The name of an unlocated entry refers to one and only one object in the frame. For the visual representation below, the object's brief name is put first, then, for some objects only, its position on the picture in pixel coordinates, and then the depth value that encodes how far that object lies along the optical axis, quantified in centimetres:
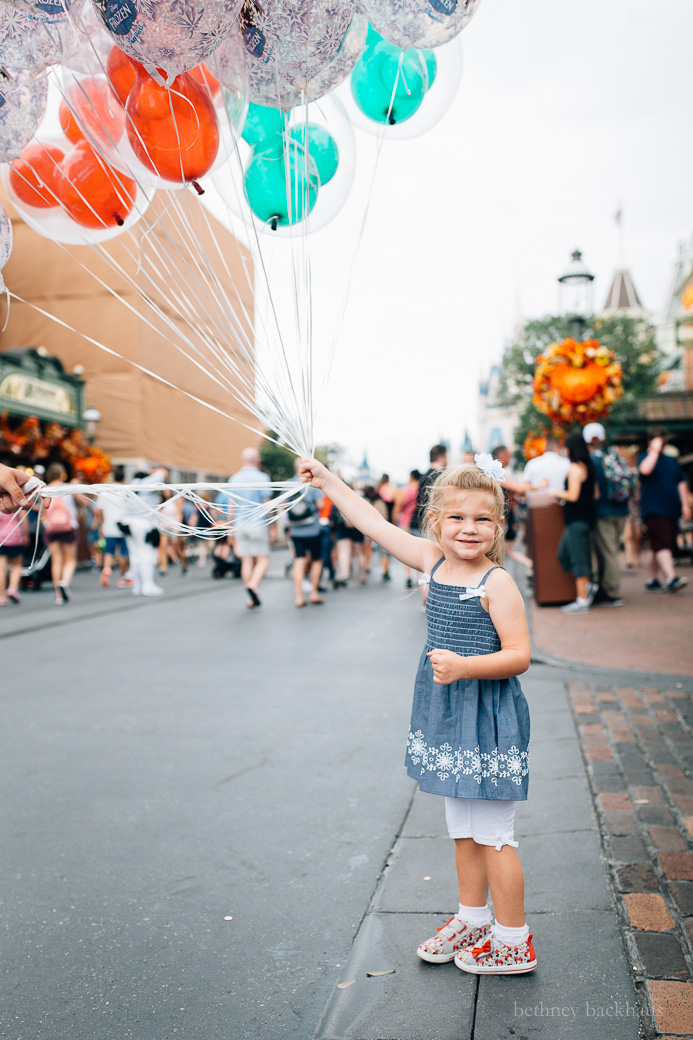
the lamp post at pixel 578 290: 1301
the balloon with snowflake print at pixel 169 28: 259
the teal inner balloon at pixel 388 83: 344
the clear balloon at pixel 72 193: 350
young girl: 255
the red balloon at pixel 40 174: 361
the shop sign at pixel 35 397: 2012
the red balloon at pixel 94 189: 349
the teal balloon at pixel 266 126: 348
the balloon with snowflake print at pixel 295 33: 283
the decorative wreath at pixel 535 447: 1817
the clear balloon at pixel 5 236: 338
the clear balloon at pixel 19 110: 321
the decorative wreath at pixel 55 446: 1981
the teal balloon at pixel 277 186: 346
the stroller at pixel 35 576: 1577
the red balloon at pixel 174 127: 299
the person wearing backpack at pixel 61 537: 1235
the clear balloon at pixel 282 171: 345
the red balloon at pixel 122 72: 299
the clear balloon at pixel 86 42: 285
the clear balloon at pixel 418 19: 297
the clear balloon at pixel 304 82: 308
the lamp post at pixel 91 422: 2267
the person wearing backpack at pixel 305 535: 1161
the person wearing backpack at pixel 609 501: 949
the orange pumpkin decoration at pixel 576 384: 1092
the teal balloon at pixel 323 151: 358
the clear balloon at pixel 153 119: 300
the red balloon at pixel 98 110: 317
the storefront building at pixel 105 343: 2905
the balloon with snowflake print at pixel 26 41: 294
